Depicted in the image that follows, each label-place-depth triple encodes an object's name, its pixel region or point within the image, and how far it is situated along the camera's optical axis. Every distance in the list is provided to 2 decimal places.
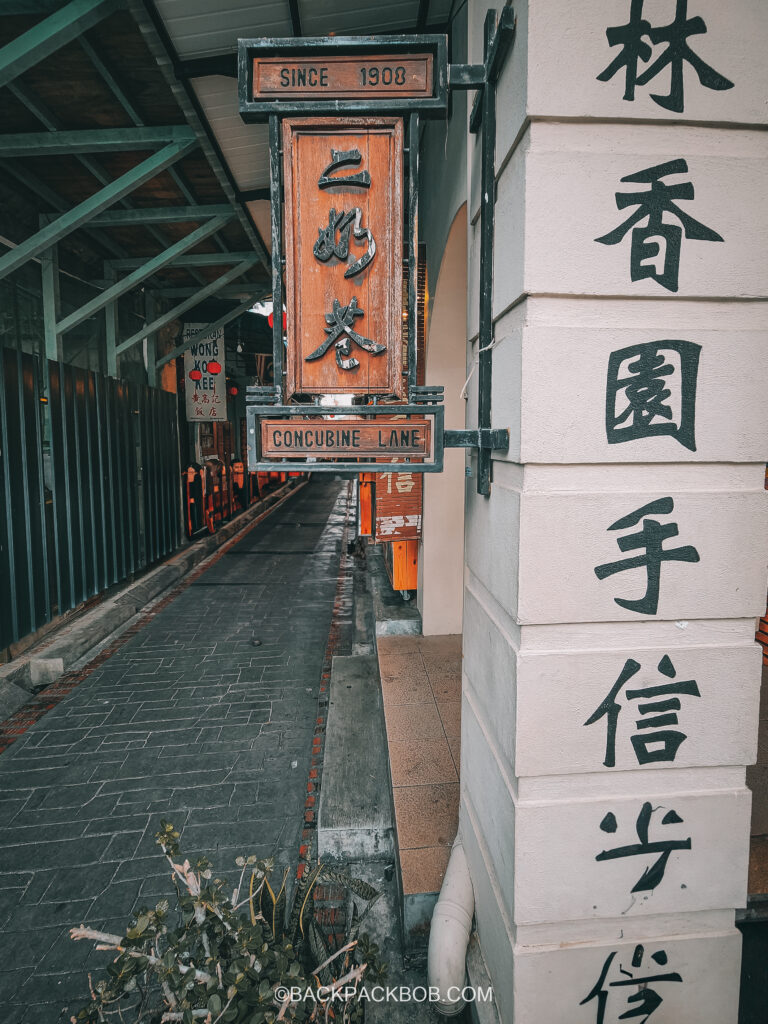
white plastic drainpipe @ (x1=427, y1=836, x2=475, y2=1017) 2.71
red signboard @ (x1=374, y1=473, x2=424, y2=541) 6.53
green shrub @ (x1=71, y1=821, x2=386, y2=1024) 1.88
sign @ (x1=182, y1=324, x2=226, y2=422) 13.10
